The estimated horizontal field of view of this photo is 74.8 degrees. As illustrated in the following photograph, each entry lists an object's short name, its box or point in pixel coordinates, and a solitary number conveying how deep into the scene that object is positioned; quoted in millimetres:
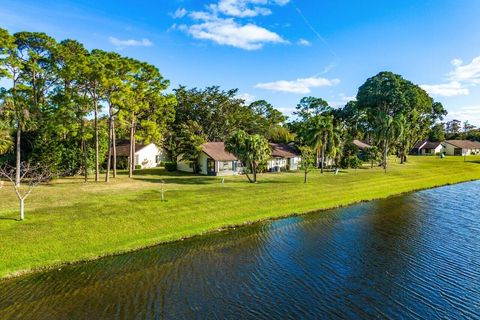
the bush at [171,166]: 60188
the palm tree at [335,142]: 62812
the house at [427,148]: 120988
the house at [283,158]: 61938
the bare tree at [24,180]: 34659
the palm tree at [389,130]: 68750
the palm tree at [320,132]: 60094
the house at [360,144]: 89000
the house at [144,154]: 62125
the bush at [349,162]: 68375
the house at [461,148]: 118875
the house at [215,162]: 53844
